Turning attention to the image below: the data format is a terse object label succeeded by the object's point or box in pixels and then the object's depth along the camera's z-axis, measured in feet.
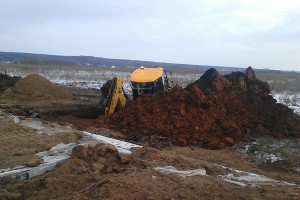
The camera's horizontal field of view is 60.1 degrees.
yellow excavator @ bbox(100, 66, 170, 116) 30.98
